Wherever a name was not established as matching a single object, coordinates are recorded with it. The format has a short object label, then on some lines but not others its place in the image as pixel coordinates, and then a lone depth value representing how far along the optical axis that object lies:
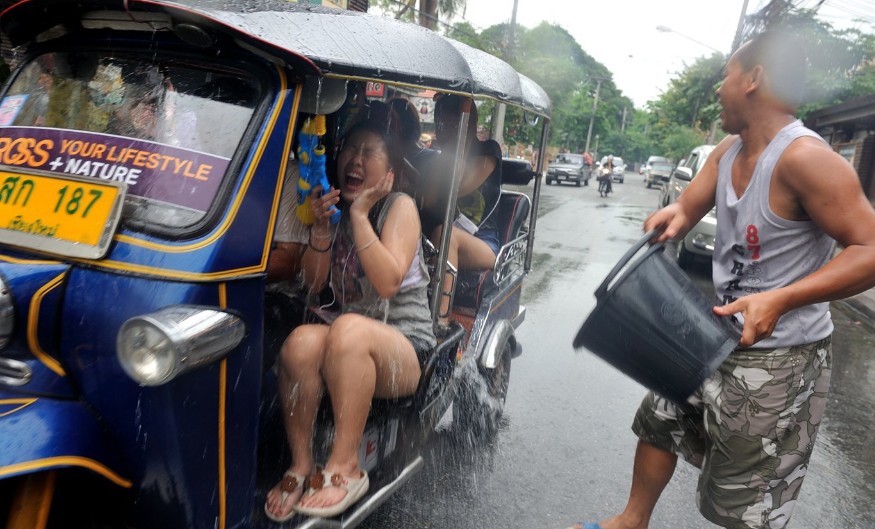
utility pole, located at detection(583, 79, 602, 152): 57.02
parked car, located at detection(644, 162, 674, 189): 32.91
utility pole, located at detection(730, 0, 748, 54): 23.06
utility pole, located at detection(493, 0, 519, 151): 19.31
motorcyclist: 23.95
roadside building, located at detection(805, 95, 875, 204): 14.59
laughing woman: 2.26
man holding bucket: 1.84
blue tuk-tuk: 1.66
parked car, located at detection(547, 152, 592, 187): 29.09
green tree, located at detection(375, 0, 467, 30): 16.53
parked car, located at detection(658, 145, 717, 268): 8.53
